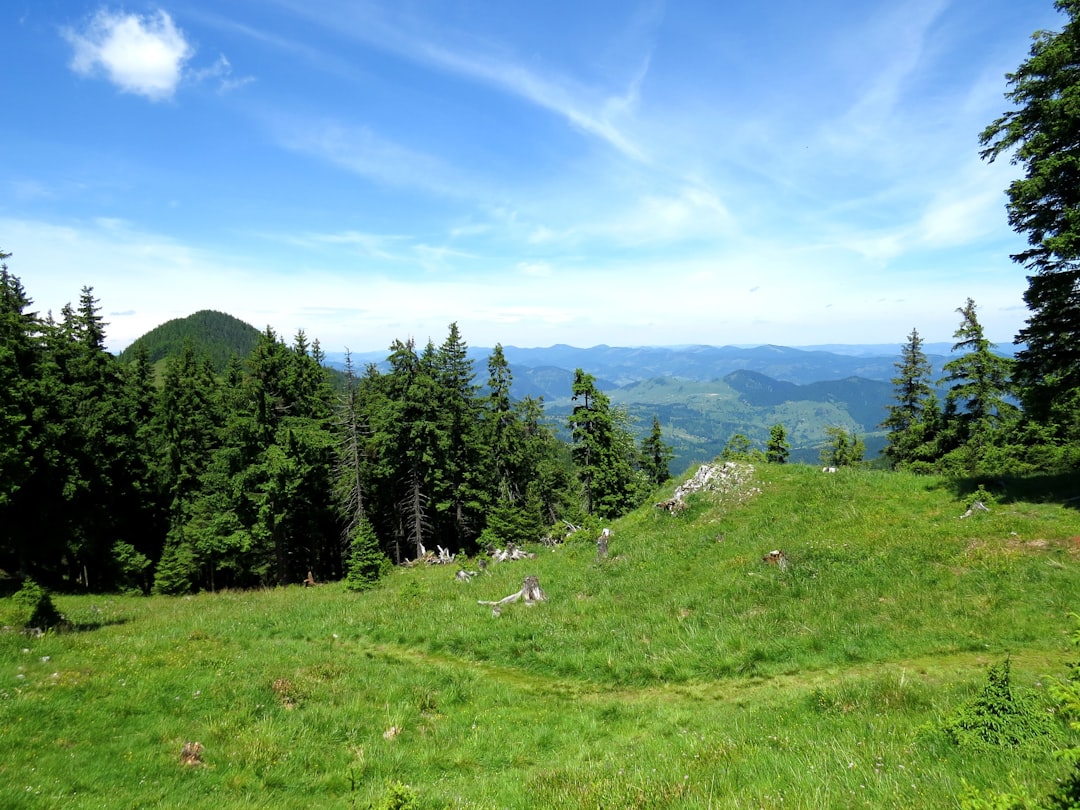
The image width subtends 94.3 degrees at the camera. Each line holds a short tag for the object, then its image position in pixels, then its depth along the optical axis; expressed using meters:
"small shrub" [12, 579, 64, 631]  14.13
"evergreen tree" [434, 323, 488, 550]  41.59
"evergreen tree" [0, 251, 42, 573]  24.05
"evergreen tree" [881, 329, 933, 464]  45.66
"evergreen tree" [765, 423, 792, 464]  55.38
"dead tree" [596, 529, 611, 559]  23.57
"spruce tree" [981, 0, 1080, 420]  15.79
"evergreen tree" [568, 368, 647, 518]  43.41
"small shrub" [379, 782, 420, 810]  5.91
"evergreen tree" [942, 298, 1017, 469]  36.28
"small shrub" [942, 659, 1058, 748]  6.54
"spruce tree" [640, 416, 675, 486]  63.06
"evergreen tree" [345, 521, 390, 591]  26.75
